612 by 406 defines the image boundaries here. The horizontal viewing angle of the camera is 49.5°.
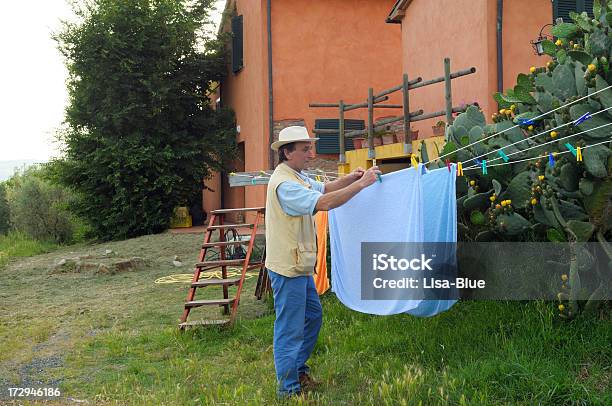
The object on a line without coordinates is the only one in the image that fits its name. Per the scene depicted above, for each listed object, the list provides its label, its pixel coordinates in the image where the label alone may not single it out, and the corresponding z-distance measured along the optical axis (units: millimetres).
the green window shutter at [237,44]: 18906
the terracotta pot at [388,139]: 11293
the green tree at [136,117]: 18328
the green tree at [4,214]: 22906
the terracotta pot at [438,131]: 10094
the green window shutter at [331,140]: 16328
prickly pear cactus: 4555
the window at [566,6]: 10508
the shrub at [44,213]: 21062
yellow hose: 11062
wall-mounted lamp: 10062
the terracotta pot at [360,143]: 12345
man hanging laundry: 4562
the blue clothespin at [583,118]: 4352
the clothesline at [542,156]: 4316
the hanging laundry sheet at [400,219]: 4953
